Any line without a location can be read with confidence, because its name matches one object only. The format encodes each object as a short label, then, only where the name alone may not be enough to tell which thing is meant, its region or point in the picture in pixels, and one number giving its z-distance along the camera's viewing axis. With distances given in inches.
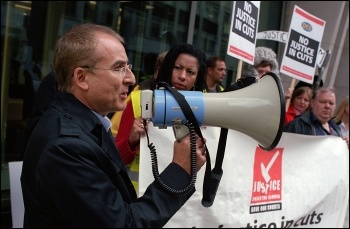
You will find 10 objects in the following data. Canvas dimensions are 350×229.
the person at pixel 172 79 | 95.2
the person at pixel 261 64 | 154.6
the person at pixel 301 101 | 179.8
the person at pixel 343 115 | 176.7
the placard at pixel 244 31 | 144.0
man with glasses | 48.4
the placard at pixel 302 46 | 168.7
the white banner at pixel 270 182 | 108.3
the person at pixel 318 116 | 148.6
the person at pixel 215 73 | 159.3
